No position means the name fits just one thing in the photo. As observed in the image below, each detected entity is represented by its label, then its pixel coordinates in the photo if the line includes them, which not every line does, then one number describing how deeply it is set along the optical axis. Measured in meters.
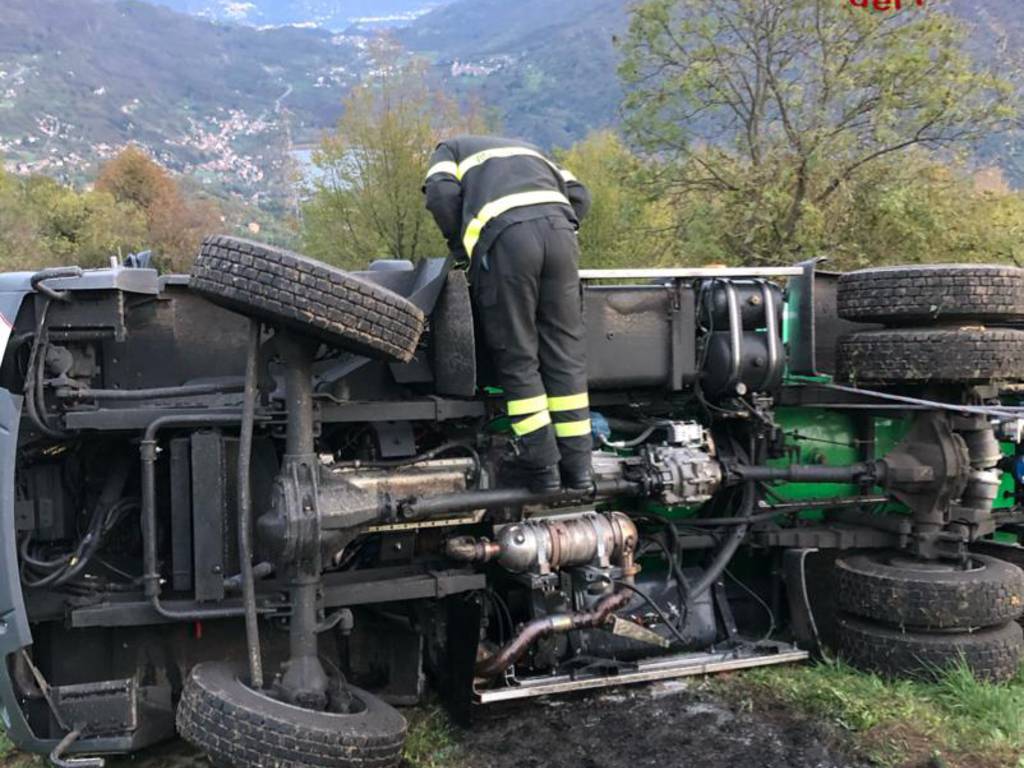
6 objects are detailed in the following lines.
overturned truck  3.01
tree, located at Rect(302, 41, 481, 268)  29.67
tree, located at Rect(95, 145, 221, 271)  41.09
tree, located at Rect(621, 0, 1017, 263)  18.58
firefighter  3.38
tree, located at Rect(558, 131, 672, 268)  21.08
